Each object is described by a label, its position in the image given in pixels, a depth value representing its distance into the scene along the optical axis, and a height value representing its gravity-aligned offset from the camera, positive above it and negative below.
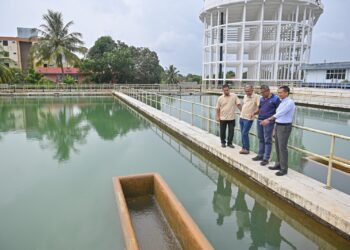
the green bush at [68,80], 28.84 +0.22
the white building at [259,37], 30.67 +5.97
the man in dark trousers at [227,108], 5.16 -0.44
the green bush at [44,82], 28.00 -0.02
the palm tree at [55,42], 26.33 +3.91
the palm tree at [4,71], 23.87 +0.91
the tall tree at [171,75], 41.28 +1.33
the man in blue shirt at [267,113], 4.14 -0.43
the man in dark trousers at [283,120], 3.68 -0.48
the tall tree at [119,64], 31.86 +2.36
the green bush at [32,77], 27.75 +0.46
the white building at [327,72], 25.73 +1.43
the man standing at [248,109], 4.70 -0.42
